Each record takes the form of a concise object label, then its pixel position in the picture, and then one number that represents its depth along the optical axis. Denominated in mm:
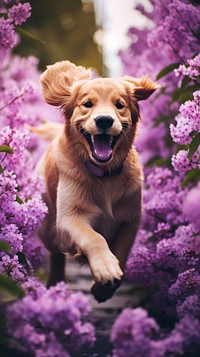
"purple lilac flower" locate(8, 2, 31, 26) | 4016
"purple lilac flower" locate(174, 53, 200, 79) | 3605
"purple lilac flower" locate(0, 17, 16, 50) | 4016
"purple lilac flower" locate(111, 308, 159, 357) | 2465
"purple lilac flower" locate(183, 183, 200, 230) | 3205
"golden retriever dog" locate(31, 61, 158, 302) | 3848
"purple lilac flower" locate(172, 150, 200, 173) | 3629
